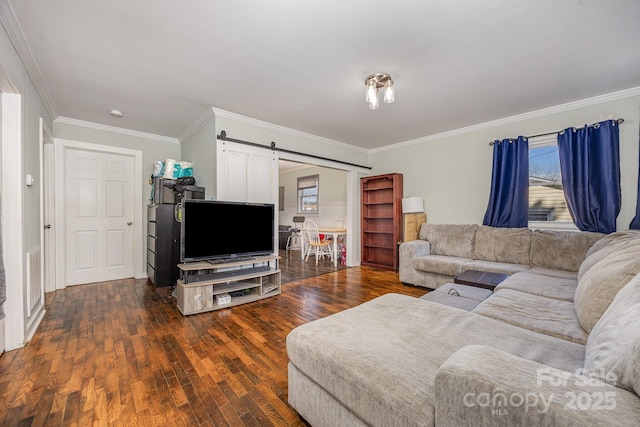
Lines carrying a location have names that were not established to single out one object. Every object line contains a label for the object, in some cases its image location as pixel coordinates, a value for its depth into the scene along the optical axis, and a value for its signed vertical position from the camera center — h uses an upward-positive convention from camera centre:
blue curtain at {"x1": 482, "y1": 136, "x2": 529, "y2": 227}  3.65 +0.39
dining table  5.55 -0.42
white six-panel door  3.83 -0.02
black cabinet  3.72 -0.45
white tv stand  2.79 -0.83
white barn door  3.42 +0.56
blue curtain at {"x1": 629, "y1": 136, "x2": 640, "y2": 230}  2.82 -0.10
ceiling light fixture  2.54 +1.23
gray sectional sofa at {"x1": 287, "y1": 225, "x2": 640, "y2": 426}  0.70 -0.59
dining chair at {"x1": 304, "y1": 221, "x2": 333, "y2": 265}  5.68 -0.61
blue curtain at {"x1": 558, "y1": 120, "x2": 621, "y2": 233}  2.99 +0.45
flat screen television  2.92 -0.19
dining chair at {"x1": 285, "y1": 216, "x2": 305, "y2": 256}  7.00 -0.66
